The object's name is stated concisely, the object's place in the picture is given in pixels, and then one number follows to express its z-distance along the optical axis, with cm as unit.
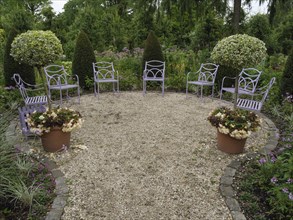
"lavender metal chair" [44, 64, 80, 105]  479
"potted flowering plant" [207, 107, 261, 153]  291
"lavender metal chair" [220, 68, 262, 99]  437
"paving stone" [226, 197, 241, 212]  217
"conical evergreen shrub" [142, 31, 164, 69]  629
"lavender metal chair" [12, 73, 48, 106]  418
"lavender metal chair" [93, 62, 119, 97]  538
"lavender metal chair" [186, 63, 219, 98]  529
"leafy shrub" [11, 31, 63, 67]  294
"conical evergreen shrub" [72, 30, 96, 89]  584
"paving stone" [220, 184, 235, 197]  236
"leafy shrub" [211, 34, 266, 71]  306
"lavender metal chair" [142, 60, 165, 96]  608
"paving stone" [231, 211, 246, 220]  206
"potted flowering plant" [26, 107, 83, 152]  296
